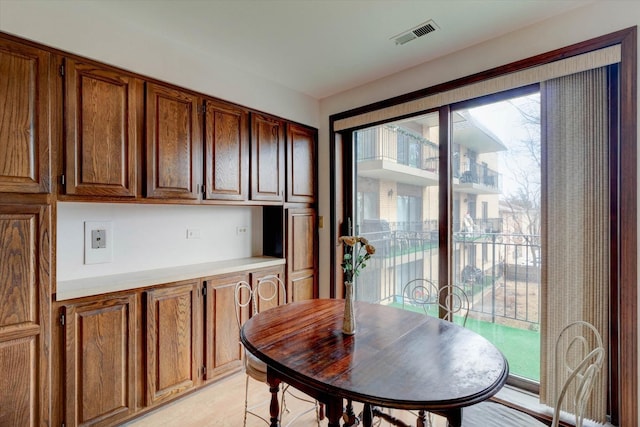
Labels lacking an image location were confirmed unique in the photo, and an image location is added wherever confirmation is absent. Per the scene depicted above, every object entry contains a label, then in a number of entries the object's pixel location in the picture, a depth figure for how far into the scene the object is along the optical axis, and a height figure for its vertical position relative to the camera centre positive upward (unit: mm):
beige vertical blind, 1890 +6
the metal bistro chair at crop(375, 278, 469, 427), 2521 -738
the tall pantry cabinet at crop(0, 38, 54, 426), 1655 -99
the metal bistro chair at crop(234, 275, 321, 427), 2189 -782
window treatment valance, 1862 +917
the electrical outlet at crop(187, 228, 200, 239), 2789 -168
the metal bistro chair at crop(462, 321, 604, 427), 1112 -935
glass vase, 1593 -522
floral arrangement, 1565 -227
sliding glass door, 2287 +10
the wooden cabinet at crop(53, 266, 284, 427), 1848 -912
